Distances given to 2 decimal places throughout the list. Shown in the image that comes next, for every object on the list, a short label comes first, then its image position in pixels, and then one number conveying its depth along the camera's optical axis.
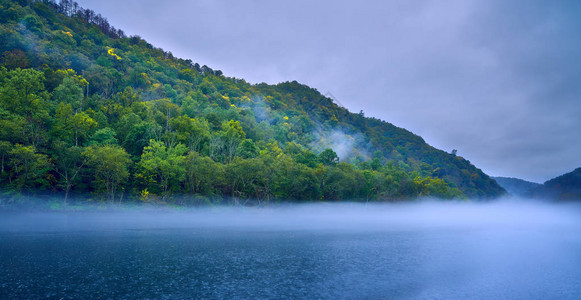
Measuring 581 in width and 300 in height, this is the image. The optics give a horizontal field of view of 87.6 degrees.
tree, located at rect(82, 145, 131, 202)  60.81
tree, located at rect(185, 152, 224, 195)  73.56
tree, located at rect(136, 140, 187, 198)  70.38
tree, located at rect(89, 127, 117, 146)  69.06
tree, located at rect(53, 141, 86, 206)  60.16
